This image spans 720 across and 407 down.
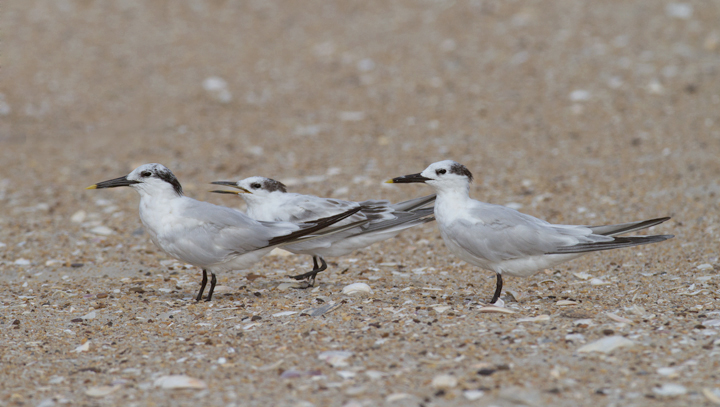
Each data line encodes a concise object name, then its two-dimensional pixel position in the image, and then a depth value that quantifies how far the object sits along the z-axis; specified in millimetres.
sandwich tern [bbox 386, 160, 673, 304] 8602
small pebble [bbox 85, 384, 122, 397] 6680
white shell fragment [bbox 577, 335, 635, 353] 7074
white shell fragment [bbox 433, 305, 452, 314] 8445
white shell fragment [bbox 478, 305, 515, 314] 8305
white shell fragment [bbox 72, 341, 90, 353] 7804
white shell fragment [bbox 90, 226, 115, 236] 12906
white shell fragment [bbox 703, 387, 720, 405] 6137
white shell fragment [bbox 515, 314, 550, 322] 8031
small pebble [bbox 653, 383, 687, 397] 6270
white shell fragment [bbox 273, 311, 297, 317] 8555
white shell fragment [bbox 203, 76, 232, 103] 20250
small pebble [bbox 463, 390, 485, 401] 6312
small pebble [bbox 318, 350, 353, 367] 7035
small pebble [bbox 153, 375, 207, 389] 6687
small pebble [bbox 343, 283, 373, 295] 9422
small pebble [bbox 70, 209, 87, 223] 13734
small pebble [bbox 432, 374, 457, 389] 6484
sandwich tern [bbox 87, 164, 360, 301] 9023
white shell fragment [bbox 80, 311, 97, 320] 8875
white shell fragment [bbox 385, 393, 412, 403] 6332
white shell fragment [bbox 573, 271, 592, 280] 10289
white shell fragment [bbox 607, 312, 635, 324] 7862
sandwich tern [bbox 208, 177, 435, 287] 9836
